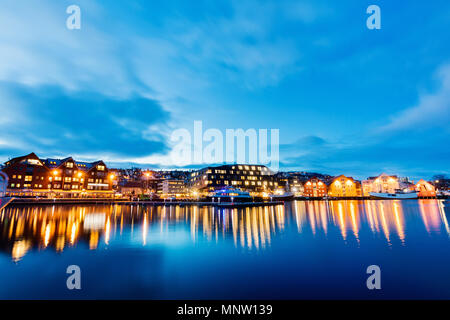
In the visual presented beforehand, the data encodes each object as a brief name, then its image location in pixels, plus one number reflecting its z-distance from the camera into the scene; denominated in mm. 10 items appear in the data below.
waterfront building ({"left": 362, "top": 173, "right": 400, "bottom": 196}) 123169
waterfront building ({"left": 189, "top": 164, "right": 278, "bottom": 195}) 114125
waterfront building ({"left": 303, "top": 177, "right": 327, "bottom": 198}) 135500
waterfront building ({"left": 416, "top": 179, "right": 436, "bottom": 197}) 127625
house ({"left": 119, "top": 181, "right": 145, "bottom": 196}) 134500
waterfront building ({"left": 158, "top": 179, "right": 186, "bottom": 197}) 160125
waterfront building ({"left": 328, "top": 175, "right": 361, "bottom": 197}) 130375
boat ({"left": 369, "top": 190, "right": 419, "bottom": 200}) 116712
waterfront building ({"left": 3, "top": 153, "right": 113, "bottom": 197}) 71562
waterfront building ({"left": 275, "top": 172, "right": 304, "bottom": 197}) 149125
